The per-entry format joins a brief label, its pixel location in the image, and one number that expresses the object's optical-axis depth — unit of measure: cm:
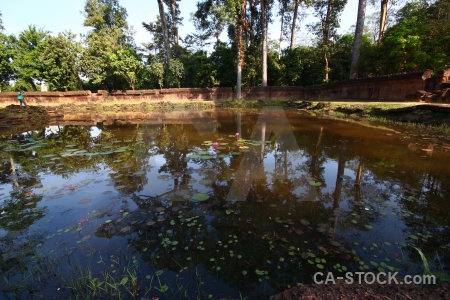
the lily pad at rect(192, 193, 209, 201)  338
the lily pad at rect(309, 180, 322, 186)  383
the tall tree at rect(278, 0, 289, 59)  2586
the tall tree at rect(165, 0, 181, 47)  2577
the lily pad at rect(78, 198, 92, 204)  335
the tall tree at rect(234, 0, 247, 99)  1908
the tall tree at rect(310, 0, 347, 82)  2091
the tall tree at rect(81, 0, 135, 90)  2326
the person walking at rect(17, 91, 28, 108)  1778
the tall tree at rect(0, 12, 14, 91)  2711
